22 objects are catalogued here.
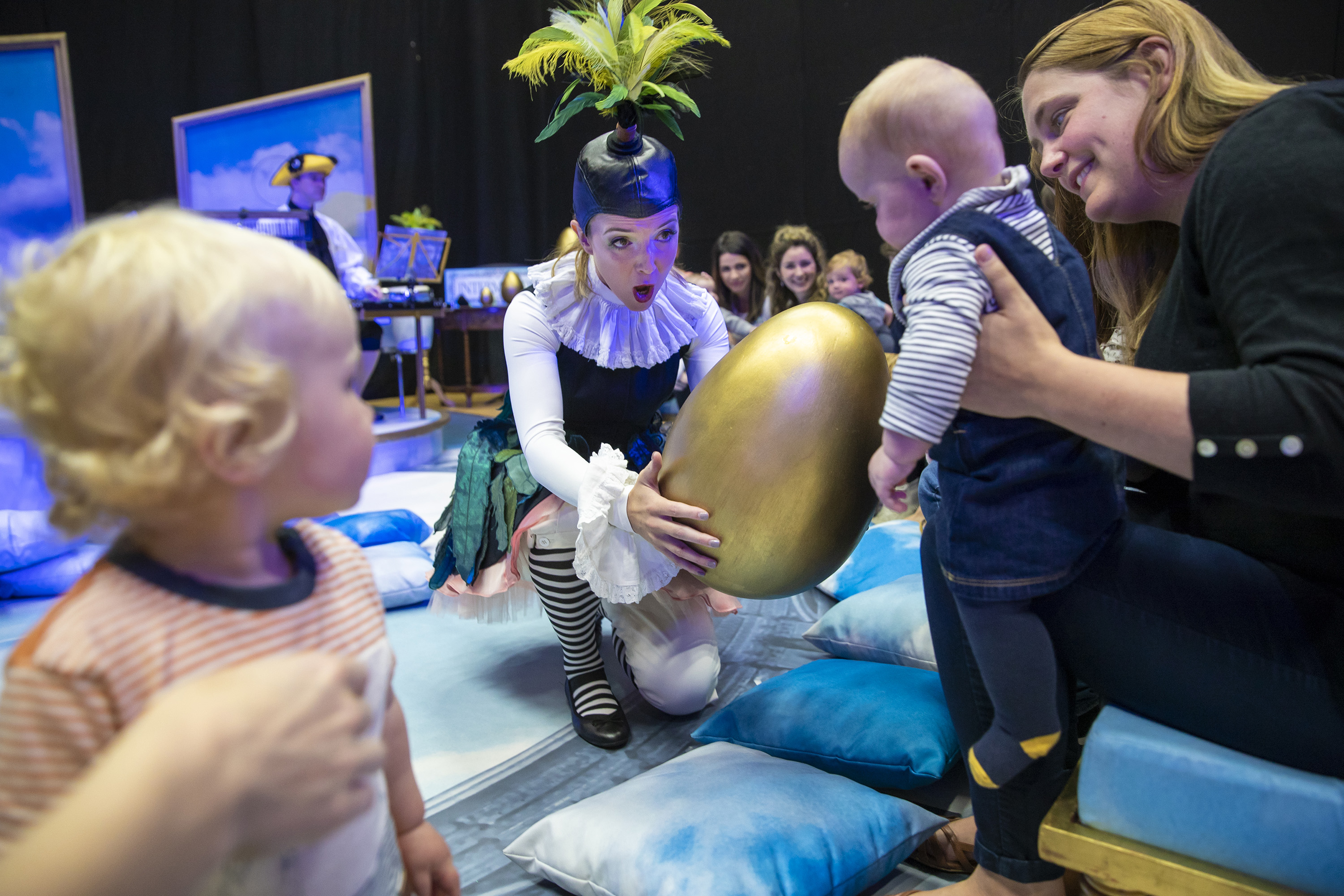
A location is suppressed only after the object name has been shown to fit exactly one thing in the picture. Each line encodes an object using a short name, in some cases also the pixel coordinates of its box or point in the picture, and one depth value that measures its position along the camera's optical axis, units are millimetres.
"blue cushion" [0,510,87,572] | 2150
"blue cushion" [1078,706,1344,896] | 758
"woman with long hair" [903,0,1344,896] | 740
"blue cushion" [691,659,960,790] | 1312
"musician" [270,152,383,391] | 5195
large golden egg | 1116
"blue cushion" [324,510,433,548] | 2484
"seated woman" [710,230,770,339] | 4645
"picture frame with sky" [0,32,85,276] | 4566
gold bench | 800
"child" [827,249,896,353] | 4383
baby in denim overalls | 855
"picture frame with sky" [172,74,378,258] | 6969
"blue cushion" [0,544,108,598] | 2197
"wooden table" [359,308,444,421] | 4887
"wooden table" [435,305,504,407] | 6168
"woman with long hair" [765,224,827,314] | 4324
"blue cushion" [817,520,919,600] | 2150
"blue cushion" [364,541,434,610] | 2221
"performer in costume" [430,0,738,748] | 1483
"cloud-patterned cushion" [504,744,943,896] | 1050
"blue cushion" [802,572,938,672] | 1658
